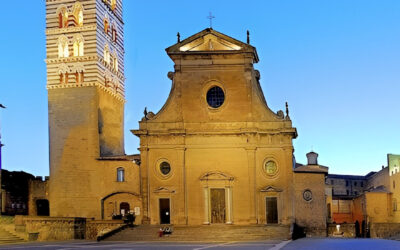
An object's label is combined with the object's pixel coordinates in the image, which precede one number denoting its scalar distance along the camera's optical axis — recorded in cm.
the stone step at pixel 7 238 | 3616
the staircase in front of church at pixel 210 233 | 3744
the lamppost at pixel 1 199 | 4938
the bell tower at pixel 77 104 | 4624
